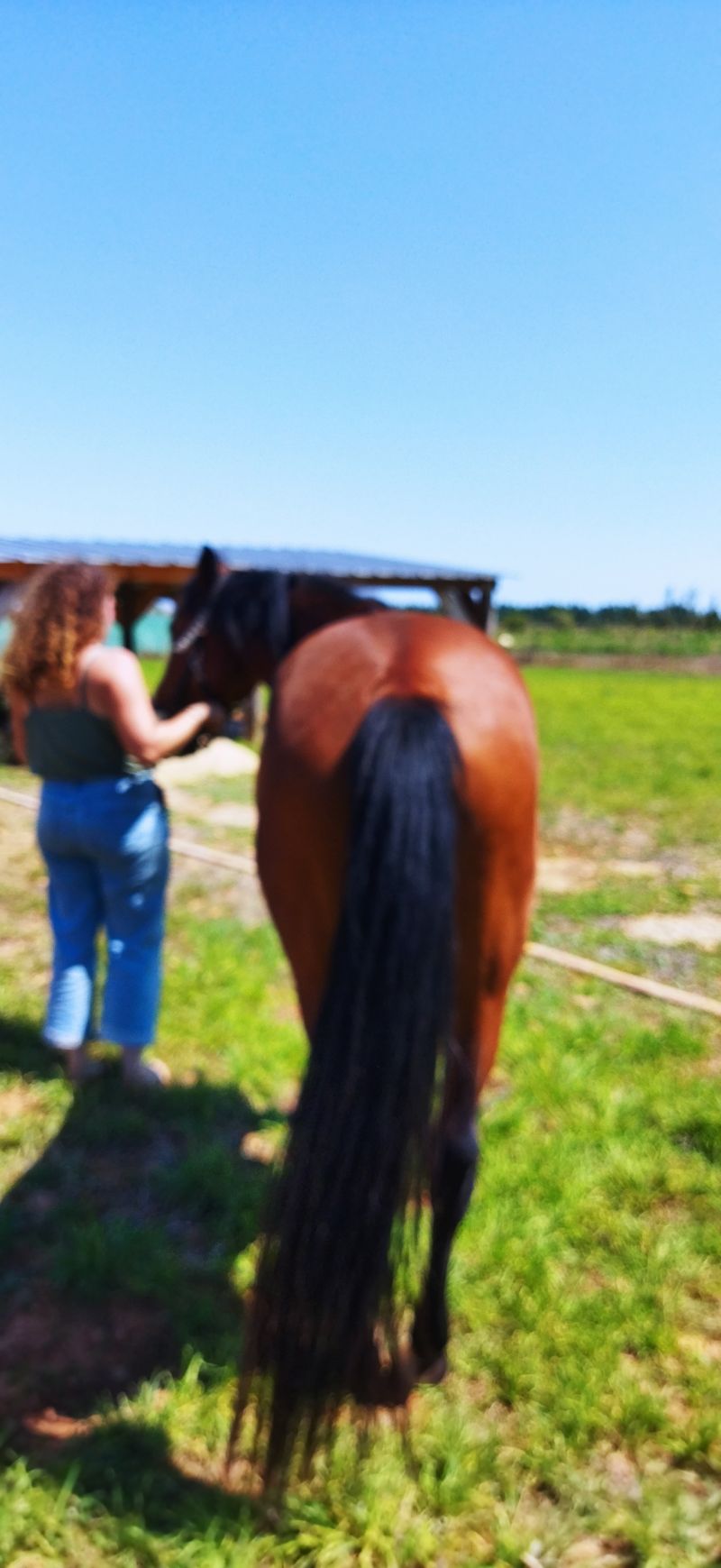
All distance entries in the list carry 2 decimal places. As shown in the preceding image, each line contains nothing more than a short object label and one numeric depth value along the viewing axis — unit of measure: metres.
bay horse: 1.58
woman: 2.67
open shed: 9.41
